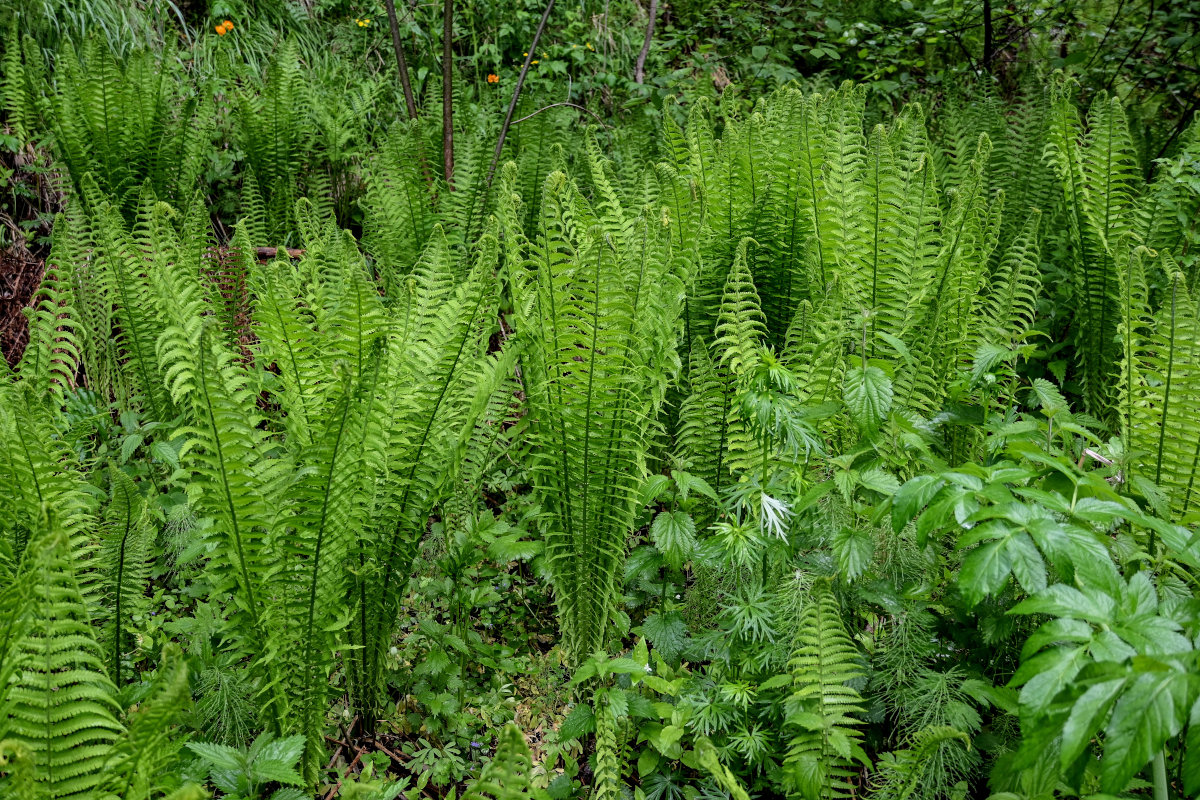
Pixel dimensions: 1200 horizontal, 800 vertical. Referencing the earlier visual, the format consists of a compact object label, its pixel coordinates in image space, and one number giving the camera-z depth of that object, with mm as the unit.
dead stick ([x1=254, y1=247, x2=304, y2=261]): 3688
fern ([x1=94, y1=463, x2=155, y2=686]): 1979
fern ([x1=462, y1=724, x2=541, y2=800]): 1257
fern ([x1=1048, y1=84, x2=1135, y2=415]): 3129
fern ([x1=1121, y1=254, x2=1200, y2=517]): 2158
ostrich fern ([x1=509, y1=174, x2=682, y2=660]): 2105
